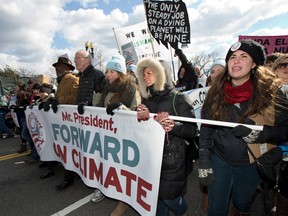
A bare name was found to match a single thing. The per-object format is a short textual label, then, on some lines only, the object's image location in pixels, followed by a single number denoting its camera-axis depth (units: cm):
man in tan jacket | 404
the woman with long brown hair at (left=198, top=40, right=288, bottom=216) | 186
